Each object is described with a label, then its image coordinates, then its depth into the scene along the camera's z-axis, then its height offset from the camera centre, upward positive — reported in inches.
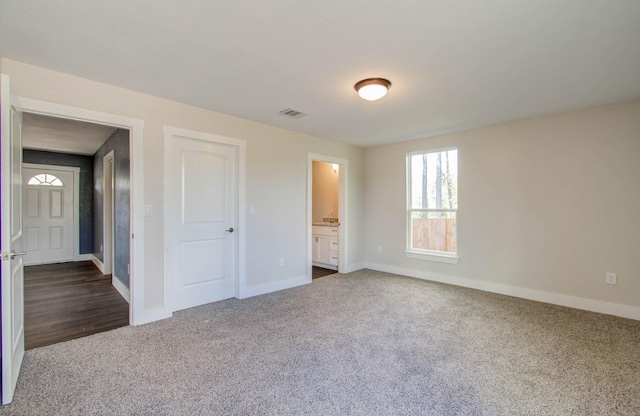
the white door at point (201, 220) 132.9 -5.4
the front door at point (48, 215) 237.2 -4.5
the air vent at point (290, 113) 139.0 +46.8
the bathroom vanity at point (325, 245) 219.8 -28.5
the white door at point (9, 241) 70.2 -8.0
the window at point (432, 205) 183.0 +1.8
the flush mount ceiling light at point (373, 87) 104.9 +43.9
